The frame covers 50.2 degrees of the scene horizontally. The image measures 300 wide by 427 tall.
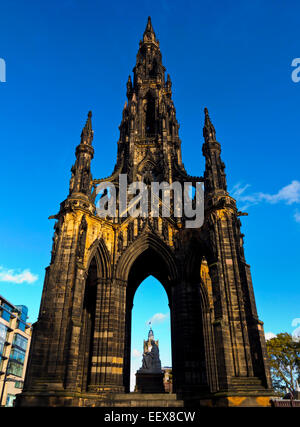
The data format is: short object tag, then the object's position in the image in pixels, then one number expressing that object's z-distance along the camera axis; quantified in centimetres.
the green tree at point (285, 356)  3198
